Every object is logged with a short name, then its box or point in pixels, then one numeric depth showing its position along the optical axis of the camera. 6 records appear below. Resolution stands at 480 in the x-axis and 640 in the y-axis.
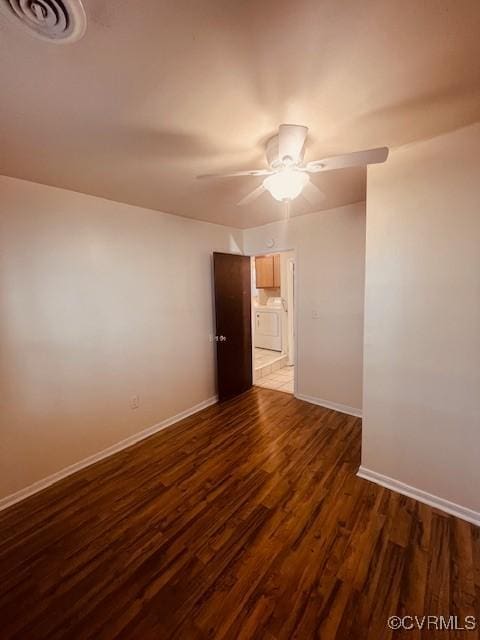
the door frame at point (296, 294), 3.27
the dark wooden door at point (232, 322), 3.37
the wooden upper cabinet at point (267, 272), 5.50
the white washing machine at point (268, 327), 5.35
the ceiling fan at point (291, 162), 1.24
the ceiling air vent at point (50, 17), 0.76
